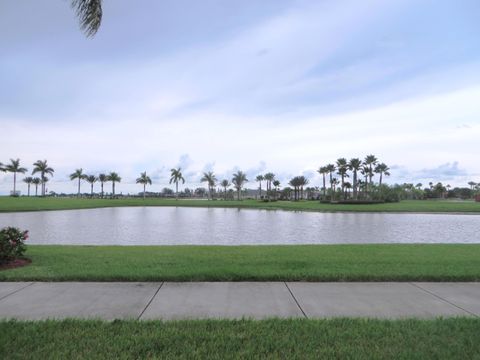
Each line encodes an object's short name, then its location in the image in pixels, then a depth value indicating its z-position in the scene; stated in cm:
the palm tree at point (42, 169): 10225
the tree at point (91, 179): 12718
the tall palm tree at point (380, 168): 9510
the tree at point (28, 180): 13888
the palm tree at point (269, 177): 11588
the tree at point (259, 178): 12006
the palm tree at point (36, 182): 13488
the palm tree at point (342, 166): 8694
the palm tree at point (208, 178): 11994
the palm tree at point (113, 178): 12244
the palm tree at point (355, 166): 8237
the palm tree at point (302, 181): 11050
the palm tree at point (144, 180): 12000
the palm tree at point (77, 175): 11906
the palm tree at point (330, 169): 9644
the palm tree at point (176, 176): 11188
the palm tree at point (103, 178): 12531
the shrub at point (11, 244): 796
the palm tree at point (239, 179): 11006
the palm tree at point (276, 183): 12622
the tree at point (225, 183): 12938
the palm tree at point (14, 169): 9202
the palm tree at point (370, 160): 8694
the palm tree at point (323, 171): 9762
